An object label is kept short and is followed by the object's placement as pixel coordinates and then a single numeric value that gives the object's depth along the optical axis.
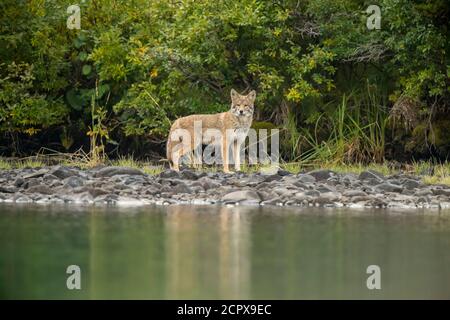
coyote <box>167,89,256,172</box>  23.55
